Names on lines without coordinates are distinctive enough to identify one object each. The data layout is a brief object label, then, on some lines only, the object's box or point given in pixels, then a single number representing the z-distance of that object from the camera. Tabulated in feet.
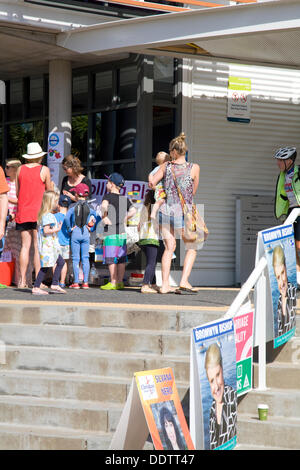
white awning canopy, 67.67
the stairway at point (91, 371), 40.68
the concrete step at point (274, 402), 40.75
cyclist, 66.54
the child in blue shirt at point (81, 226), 70.03
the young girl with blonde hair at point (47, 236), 61.67
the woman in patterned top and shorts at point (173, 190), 62.90
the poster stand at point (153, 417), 32.99
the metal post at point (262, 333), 42.22
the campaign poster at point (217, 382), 34.19
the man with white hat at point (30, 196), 67.26
